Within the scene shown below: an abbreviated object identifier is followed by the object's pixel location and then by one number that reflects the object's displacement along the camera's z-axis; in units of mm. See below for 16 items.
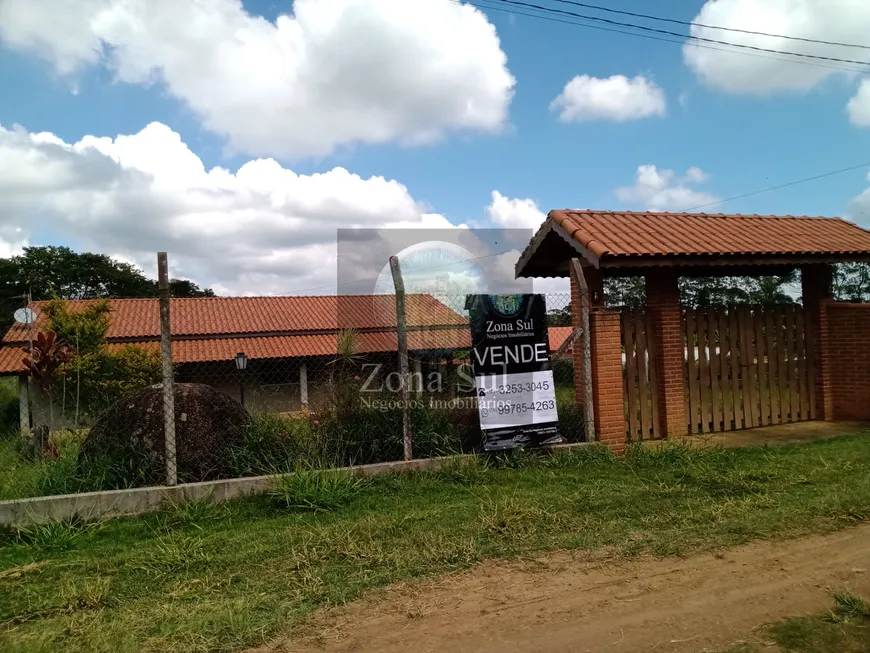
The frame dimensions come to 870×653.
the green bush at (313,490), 5371
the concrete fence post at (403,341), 6172
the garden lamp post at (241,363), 7776
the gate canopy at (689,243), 7727
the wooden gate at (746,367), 8500
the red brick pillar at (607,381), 7129
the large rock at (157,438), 5656
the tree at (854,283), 25969
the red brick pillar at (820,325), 9234
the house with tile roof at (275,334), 7211
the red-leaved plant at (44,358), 8359
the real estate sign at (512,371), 6723
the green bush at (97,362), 12789
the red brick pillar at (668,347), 7992
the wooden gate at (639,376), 7906
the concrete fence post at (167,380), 5359
